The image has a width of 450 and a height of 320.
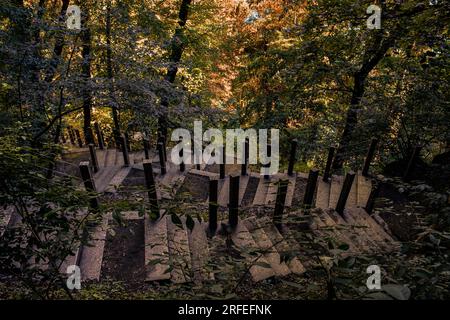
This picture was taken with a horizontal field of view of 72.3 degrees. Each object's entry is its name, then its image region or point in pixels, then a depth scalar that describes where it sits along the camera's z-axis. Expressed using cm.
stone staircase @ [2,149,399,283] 414
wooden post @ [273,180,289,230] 517
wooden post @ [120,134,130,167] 934
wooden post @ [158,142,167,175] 810
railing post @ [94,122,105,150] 1330
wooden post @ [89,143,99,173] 886
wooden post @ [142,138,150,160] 948
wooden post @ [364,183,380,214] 626
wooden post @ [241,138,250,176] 796
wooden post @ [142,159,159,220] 486
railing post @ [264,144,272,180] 805
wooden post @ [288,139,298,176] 795
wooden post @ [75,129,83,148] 1605
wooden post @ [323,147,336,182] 764
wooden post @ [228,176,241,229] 530
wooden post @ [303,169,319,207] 564
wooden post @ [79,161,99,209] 455
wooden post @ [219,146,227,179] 812
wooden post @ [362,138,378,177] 754
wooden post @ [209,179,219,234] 498
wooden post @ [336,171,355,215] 602
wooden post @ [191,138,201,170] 1005
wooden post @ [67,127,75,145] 1700
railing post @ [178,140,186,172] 889
